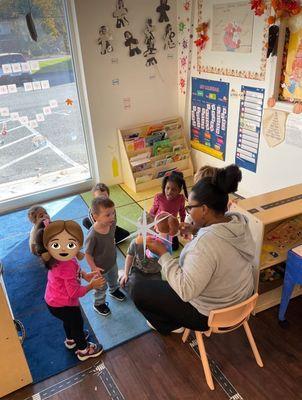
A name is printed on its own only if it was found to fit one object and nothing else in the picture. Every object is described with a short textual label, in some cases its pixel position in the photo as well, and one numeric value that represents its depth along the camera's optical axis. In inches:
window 124.3
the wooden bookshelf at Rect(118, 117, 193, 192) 148.6
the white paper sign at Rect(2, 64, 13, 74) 124.8
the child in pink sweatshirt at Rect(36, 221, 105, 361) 64.4
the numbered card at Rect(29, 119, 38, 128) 138.2
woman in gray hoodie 58.1
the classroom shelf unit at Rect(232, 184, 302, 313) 75.8
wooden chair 61.6
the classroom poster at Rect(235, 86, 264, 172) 121.4
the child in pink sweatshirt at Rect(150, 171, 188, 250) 99.3
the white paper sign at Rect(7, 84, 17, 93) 128.0
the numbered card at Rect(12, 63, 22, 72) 126.3
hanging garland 97.0
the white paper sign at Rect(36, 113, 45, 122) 138.6
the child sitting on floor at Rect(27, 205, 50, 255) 101.5
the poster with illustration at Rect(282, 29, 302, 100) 102.3
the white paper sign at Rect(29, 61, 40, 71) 129.1
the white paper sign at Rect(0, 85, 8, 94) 126.6
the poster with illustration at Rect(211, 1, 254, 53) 115.7
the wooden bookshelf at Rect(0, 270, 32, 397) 62.4
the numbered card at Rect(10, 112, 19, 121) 133.3
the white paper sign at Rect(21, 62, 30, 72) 127.7
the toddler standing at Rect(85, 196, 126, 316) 76.6
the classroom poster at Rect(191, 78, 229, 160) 136.7
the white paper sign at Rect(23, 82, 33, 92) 130.3
